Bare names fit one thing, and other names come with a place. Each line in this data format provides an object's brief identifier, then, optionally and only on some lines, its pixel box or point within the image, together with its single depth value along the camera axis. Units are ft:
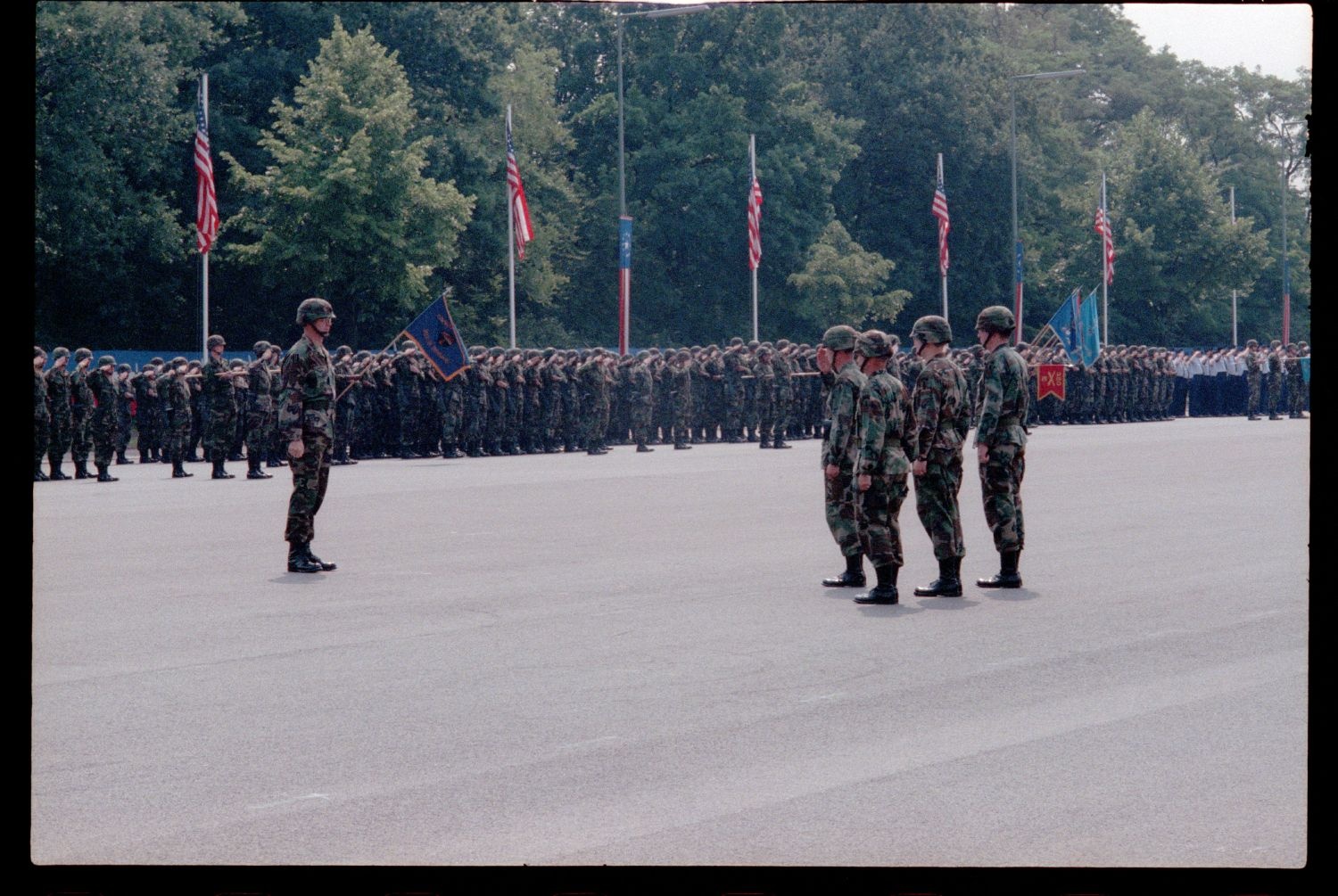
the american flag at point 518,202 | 128.06
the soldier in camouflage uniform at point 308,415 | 45.16
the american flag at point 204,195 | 109.19
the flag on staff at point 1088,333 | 141.79
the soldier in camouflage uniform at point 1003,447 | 42.39
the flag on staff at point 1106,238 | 179.42
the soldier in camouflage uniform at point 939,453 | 41.32
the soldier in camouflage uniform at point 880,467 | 39.93
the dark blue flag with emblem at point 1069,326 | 137.69
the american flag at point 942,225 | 154.51
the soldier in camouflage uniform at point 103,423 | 87.04
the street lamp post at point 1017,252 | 176.76
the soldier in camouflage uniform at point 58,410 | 87.04
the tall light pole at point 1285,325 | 190.08
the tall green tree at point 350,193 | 156.15
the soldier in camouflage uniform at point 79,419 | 88.12
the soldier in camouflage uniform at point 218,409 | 87.76
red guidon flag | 137.90
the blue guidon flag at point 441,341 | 99.35
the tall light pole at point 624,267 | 135.23
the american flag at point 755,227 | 146.10
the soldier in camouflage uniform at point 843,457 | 42.50
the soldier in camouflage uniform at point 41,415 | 82.30
